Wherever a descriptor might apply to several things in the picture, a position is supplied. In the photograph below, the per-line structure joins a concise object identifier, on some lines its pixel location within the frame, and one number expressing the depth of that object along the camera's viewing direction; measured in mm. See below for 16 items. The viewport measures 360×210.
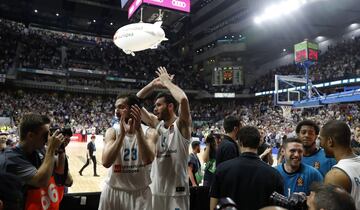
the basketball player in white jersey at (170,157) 3178
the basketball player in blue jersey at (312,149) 3553
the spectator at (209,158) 5191
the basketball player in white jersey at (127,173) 2904
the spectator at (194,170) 5434
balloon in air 4020
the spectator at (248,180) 2572
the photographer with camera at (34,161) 2258
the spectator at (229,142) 3846
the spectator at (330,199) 1473
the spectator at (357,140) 6743
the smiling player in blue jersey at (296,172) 2988
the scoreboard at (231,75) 34469
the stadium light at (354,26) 24497
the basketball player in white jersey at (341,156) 2209
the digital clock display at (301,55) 13960
